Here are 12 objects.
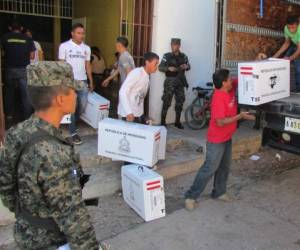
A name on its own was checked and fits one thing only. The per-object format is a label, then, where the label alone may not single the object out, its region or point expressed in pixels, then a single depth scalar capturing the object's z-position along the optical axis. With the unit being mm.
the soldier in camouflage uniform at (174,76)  7008
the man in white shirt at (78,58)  5692
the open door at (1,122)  4949
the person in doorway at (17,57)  5984
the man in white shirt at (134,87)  4680
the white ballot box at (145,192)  4047
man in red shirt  4074
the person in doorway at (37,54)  6469
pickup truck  4094
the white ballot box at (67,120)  5601
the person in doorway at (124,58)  5964
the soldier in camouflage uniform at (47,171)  1706
